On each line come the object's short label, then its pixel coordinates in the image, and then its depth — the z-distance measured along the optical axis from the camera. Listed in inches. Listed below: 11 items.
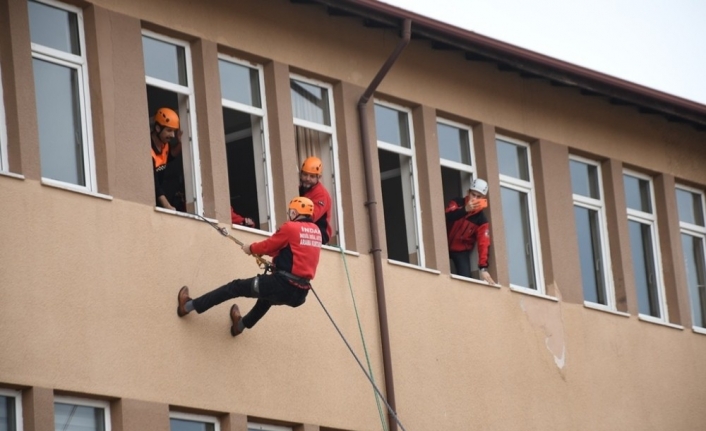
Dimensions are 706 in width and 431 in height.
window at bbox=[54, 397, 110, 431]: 784.9
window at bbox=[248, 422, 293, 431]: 852.6
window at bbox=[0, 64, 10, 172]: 796.0
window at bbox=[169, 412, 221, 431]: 824.9
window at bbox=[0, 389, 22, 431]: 767.7
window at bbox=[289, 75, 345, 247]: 932.0
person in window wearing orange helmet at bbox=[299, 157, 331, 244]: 899.4
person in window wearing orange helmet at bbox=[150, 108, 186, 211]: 863.1
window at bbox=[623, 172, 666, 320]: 1089.4
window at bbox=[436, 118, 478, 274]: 1002.7
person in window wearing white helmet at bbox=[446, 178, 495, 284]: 992.9
